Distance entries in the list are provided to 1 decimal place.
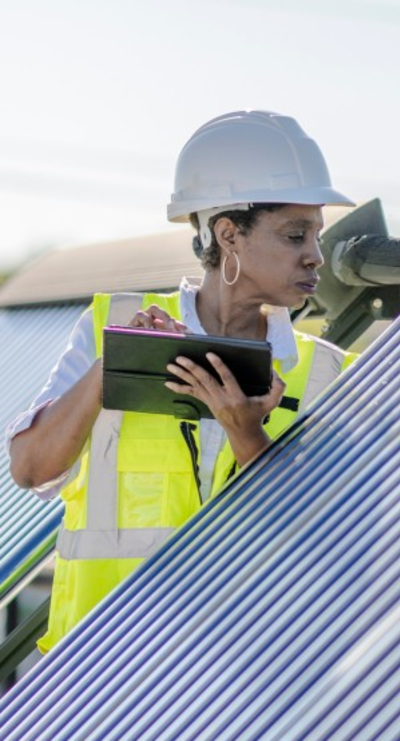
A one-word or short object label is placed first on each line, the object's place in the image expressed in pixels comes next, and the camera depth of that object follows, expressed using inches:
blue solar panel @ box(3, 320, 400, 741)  237.7
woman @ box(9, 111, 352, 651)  324.5
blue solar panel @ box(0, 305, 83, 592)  433.1
